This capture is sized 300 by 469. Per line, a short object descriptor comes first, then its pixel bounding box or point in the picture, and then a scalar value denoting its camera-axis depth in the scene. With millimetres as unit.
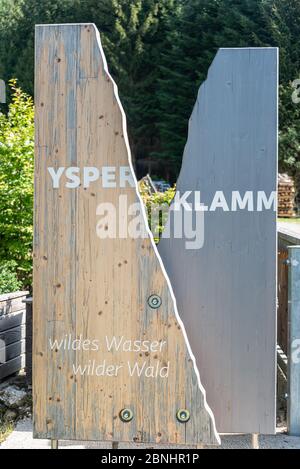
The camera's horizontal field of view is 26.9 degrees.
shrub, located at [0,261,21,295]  6312
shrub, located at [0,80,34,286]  7043
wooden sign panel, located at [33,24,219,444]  3812
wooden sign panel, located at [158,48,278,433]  4055
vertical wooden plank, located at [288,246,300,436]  4809
